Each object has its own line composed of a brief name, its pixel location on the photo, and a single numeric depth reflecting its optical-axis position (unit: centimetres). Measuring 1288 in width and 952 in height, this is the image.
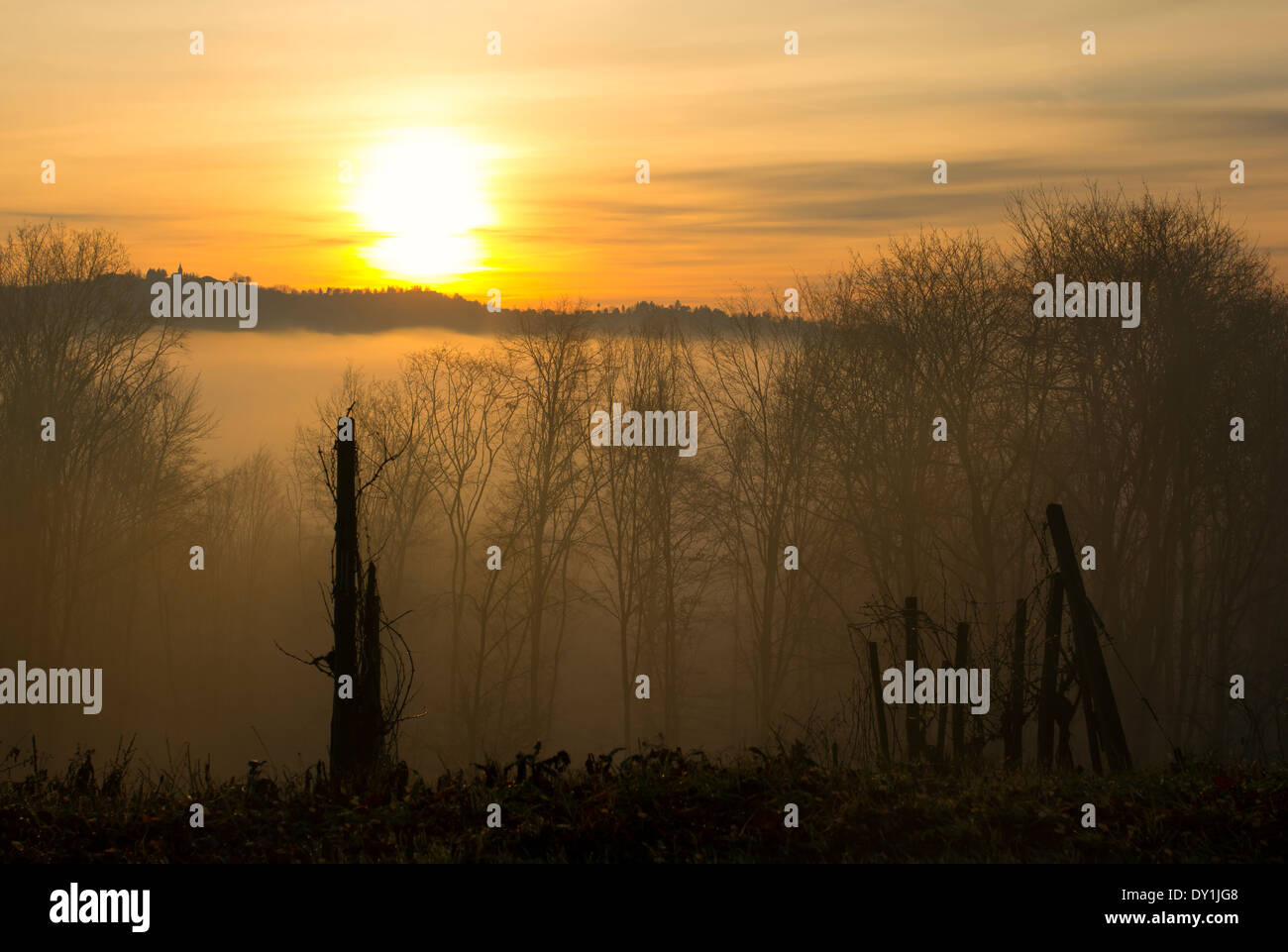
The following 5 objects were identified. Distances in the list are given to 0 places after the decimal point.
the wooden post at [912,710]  1066
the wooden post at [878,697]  1068
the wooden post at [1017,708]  993
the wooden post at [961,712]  1018
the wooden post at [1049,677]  988
